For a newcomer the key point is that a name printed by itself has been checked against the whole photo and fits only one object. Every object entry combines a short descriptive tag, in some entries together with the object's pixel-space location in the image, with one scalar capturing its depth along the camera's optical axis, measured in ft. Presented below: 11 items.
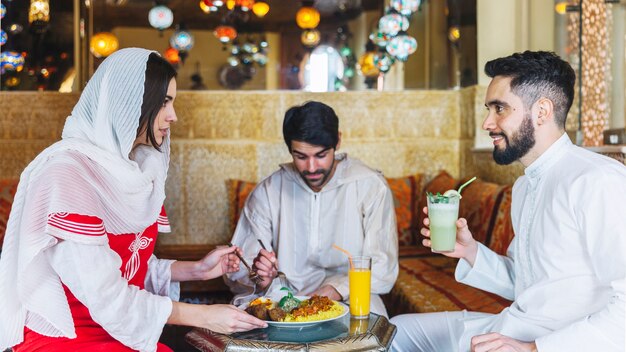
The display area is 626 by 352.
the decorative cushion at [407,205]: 18.04
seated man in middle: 10.78
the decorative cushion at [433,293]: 11.75
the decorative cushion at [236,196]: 18.22
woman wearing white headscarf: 6.44
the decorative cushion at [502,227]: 12.42
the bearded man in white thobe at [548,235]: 6.32
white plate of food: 7.42
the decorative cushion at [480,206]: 13.83
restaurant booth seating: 12.27
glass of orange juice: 8.09
